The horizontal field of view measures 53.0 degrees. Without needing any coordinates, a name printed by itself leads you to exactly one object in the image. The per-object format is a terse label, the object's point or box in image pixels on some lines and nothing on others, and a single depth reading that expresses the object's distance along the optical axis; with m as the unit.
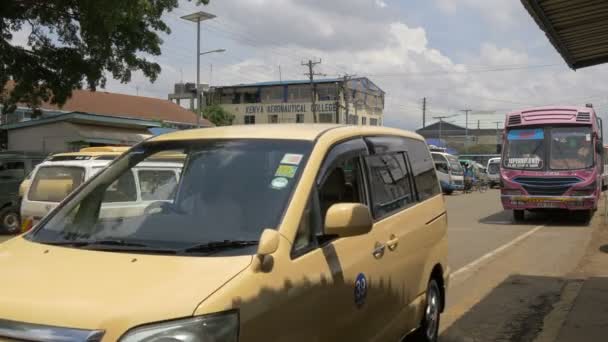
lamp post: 34.06
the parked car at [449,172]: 31.70
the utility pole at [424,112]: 82.88
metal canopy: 6.32
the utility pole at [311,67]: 57.44
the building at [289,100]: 78.50
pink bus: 16.02
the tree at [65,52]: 18.62
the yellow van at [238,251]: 2.48
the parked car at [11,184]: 14.82
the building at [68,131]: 29.20
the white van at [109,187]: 4.01
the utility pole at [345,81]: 50.72
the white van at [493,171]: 43.28
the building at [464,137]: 109.06
